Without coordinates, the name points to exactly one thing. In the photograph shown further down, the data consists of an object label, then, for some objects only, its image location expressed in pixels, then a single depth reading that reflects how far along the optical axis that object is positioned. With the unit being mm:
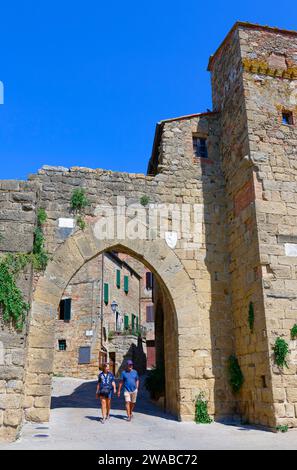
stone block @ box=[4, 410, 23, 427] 6281
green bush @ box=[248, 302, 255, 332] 9250
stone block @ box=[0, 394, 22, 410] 6355
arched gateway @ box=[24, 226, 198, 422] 9188
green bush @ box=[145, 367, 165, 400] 12695
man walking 9469
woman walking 9273
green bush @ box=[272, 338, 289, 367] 8375
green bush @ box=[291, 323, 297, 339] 8641
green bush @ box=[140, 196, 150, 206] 10859
